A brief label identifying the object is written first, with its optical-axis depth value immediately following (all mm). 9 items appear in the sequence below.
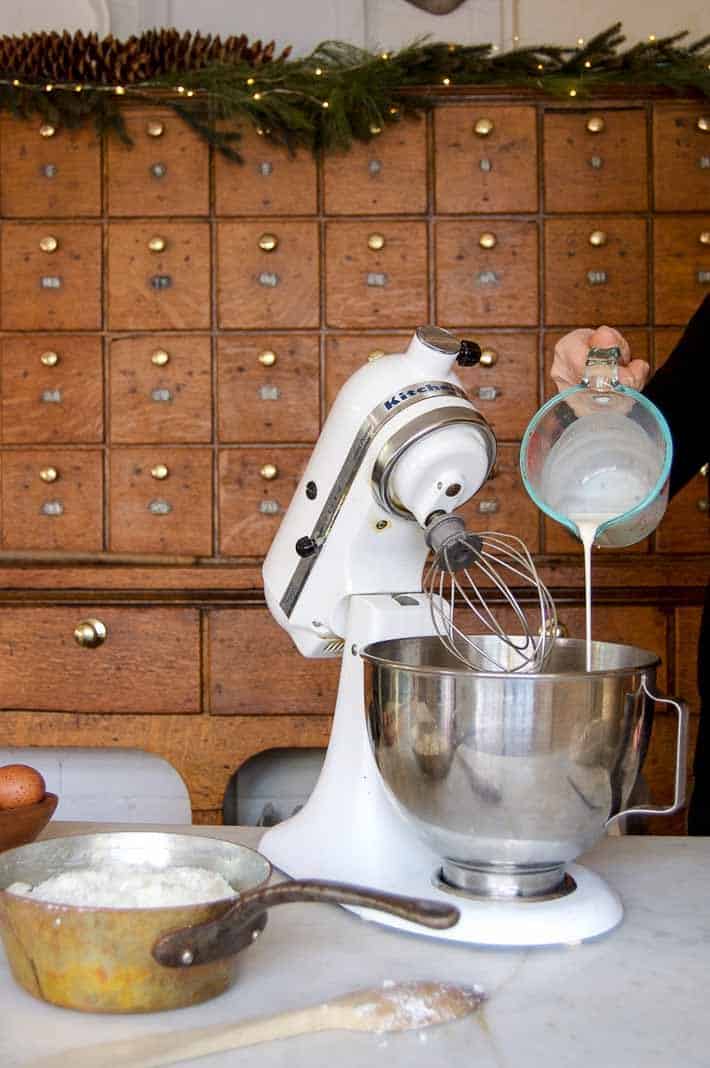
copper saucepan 663
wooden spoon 630
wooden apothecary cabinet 2451
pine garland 2416
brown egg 945
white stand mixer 946
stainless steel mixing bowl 781
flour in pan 717
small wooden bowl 923
